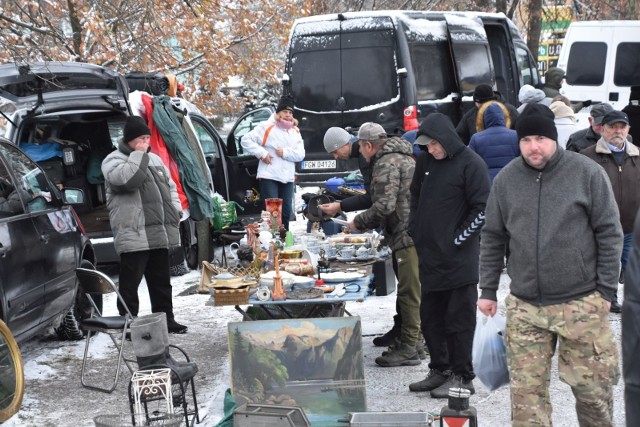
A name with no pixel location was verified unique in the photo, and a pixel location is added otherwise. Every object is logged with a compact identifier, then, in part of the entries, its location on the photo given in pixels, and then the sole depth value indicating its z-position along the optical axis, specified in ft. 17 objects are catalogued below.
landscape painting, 34.08
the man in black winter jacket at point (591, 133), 49.66
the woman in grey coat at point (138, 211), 45.45
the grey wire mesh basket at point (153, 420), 29.41
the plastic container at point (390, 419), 28.55
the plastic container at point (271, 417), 28.97
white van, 99.66
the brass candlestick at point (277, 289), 35.71
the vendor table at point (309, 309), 37.63
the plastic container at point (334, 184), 65.58
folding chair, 39.66
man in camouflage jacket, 39.81
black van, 76.44
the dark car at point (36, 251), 39.14
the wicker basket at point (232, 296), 36.28
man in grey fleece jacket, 27.09
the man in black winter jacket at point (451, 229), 35.55
